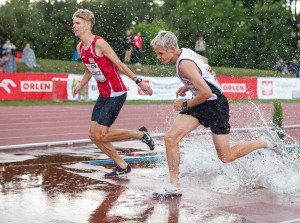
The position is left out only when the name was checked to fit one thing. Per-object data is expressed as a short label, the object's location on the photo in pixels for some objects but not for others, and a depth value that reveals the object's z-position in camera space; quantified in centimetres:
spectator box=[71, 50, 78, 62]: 3139
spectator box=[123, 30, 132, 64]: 2533
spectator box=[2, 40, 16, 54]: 2440
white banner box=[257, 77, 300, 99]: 2769
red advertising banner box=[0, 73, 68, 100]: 2109
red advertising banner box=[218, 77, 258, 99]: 2678
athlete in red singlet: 657
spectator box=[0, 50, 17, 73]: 2330
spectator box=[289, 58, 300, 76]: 3438
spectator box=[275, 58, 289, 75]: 3475
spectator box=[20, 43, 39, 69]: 2808
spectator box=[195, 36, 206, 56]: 2979
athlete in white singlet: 552
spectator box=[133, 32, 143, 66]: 2603
